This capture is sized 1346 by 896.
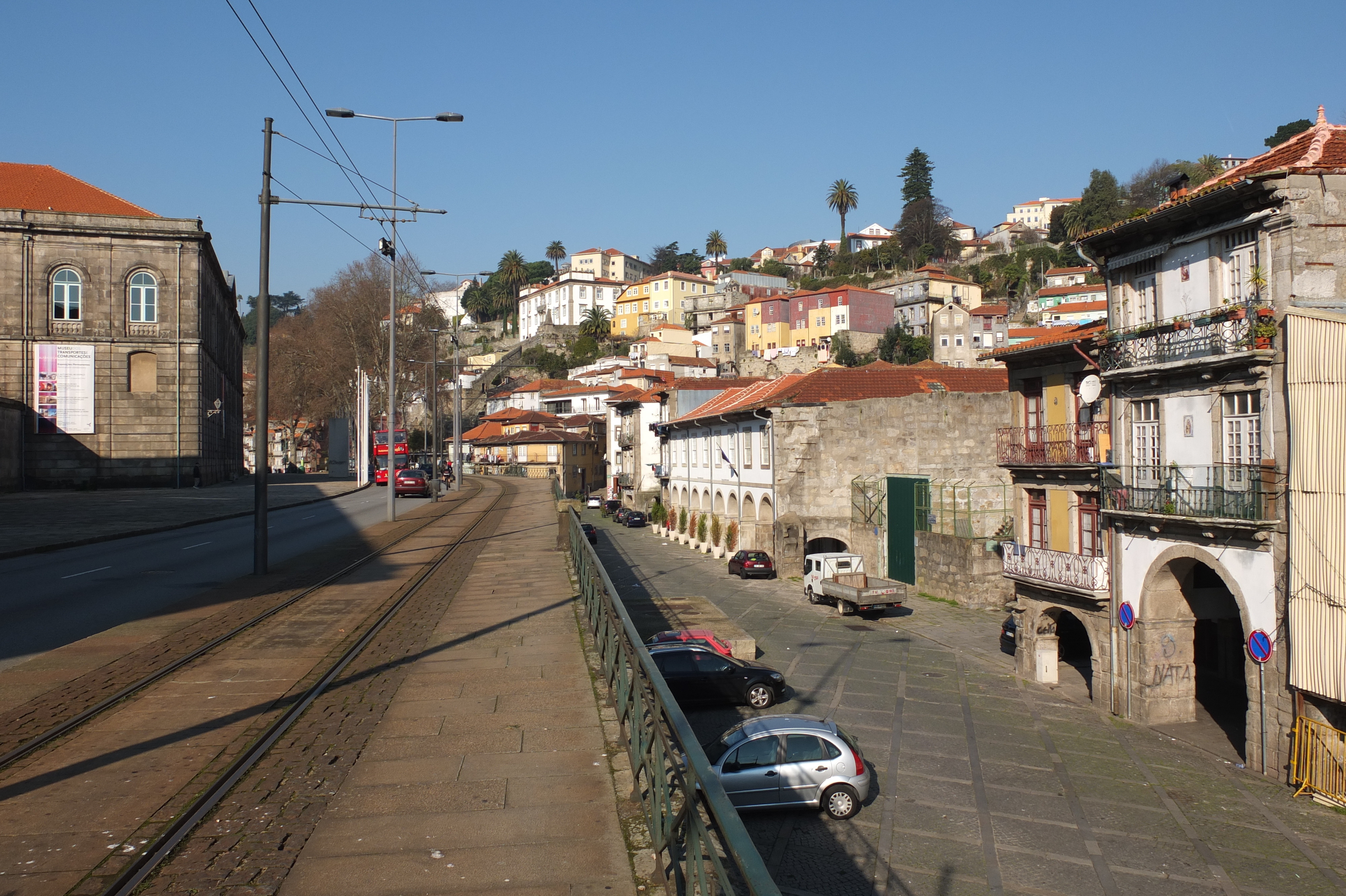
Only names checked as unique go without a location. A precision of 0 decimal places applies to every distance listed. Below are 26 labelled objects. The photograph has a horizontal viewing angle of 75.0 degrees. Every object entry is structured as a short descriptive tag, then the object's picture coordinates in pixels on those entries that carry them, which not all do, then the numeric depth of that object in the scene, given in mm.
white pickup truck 31250
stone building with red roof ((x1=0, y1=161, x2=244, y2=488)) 46562
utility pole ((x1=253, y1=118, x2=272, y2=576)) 17406
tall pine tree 170875
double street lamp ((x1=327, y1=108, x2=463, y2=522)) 33000
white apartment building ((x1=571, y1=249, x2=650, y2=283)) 198500
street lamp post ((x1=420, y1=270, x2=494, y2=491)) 58484
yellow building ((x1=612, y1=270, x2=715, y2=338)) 162000
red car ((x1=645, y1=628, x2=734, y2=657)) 21000
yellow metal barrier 15648
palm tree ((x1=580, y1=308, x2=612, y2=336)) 160375
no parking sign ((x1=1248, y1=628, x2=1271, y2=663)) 16891
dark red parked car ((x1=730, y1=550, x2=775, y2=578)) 39938
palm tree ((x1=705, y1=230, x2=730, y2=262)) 193875
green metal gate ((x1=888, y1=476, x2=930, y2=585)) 36750
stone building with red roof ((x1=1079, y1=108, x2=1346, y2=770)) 16062
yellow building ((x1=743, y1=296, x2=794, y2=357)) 130375
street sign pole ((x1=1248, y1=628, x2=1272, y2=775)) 16906
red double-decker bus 60094
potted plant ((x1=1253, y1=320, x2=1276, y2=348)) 16859
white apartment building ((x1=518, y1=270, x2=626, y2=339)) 175000
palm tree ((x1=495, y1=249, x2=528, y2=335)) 195375
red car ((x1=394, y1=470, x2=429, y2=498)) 52031
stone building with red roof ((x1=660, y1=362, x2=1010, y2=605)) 40156
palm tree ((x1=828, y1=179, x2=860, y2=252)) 168625
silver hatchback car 14148
